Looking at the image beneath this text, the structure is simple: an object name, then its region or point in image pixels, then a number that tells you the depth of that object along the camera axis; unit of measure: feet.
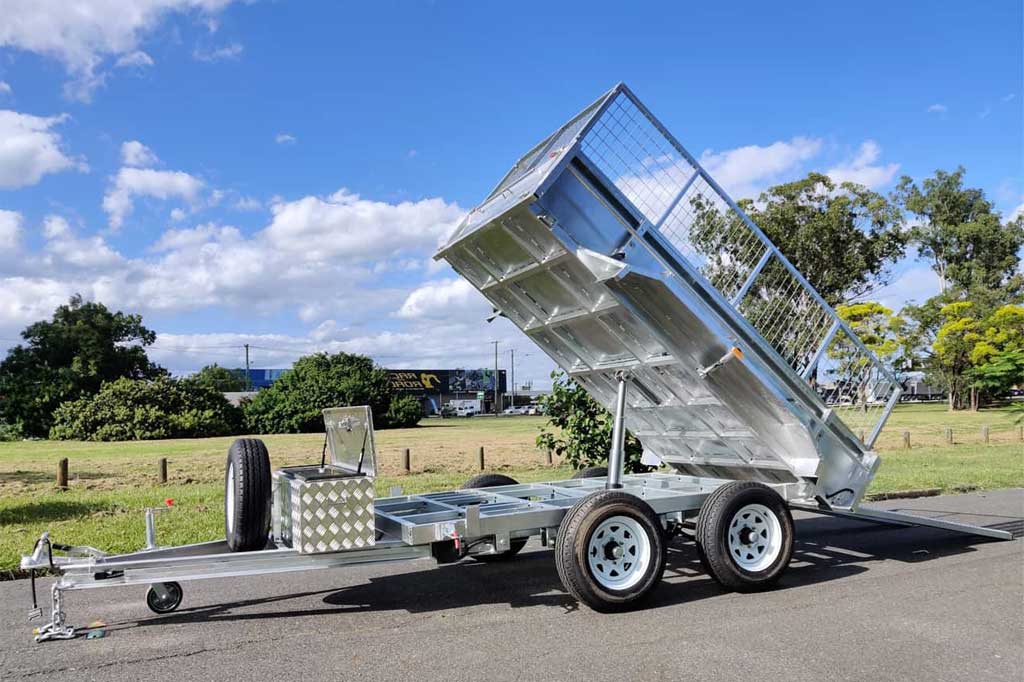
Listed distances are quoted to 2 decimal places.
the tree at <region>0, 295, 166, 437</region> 132.05
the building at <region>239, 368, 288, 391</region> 324.19
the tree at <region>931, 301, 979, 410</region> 152.87
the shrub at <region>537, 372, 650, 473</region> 43.86
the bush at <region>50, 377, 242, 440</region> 121.08
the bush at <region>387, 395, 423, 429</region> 145.89
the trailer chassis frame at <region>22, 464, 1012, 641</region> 17.19
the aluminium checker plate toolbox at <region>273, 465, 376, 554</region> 18.08
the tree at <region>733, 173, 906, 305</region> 128.77
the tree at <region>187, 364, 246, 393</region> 231.07
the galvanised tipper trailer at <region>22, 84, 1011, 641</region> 18.79
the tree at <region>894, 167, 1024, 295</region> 168.55
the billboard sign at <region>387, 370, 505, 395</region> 287.89
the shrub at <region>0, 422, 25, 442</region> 126.82
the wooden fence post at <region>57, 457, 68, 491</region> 51.19
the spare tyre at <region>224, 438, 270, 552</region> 19.27
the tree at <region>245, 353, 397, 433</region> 130.82
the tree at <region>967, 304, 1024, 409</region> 128.67
